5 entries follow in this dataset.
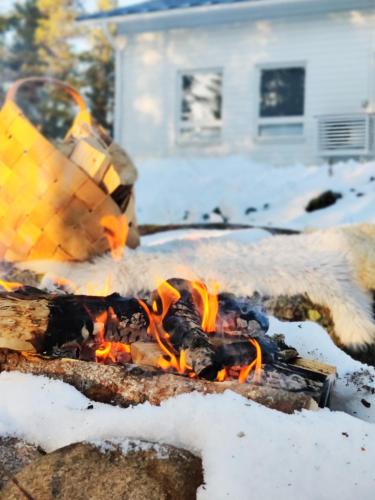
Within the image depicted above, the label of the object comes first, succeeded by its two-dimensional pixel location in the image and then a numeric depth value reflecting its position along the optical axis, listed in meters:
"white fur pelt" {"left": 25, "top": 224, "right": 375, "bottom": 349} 2.93
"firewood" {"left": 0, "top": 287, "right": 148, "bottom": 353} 1.90
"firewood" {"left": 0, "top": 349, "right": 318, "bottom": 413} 1.69
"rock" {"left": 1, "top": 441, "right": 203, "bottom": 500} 1.41
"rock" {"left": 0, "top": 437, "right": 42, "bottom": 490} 1.56
